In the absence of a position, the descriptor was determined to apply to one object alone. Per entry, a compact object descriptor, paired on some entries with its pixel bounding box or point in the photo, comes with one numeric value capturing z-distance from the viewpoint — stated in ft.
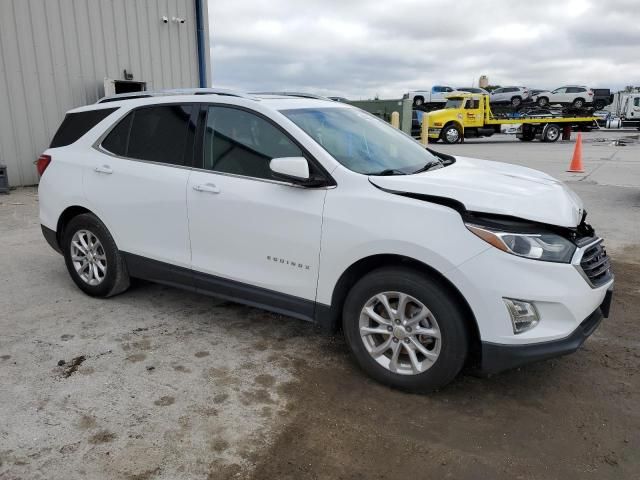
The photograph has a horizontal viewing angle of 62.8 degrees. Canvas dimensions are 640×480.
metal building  33.55
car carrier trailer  80.64
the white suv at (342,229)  9.09
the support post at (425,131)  67.51
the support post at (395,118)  56.44
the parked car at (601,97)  105.91
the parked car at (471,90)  102.78
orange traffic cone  44.14
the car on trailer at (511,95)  111.55
